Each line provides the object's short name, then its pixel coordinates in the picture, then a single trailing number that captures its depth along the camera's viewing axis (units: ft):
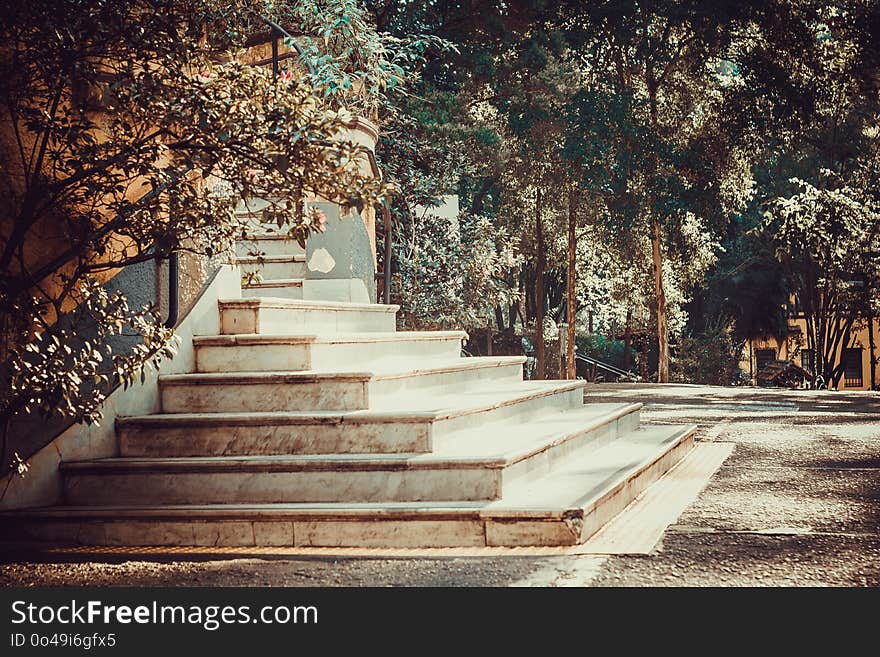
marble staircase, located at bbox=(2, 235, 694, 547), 14.23
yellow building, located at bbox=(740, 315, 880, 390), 108.17
